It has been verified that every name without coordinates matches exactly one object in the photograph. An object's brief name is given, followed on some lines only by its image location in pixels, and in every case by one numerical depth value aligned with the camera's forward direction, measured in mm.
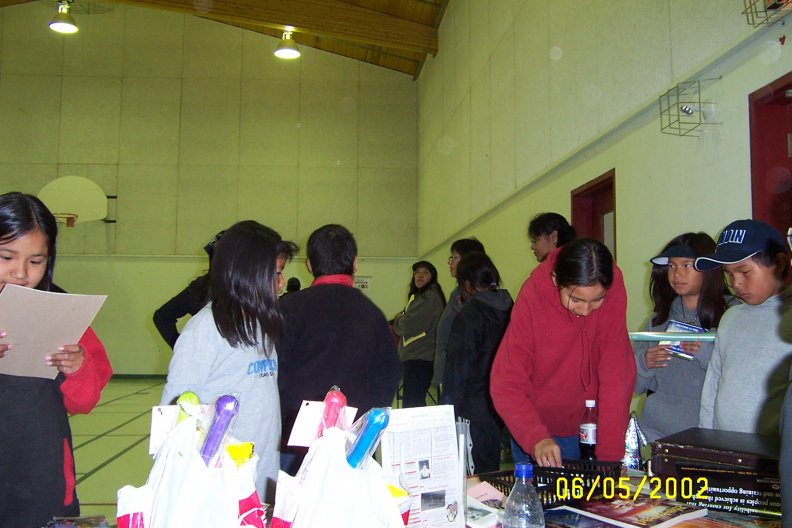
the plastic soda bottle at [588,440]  1531
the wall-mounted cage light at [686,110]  2500
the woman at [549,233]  2893
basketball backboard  8508
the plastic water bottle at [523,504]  1085
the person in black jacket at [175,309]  2145
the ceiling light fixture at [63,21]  7133
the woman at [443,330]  3634
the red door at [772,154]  2074
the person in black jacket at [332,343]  1900
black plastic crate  1284
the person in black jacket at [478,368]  2637
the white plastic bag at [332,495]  725
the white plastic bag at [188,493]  740
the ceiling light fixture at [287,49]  7445
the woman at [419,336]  4492
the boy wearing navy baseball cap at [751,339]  1516
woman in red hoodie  1676
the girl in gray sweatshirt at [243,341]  1438
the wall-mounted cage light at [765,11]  1944
